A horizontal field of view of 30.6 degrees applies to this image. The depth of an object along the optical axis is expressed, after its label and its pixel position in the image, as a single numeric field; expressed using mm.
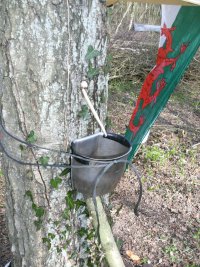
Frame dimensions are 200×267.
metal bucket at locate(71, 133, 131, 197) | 1279
